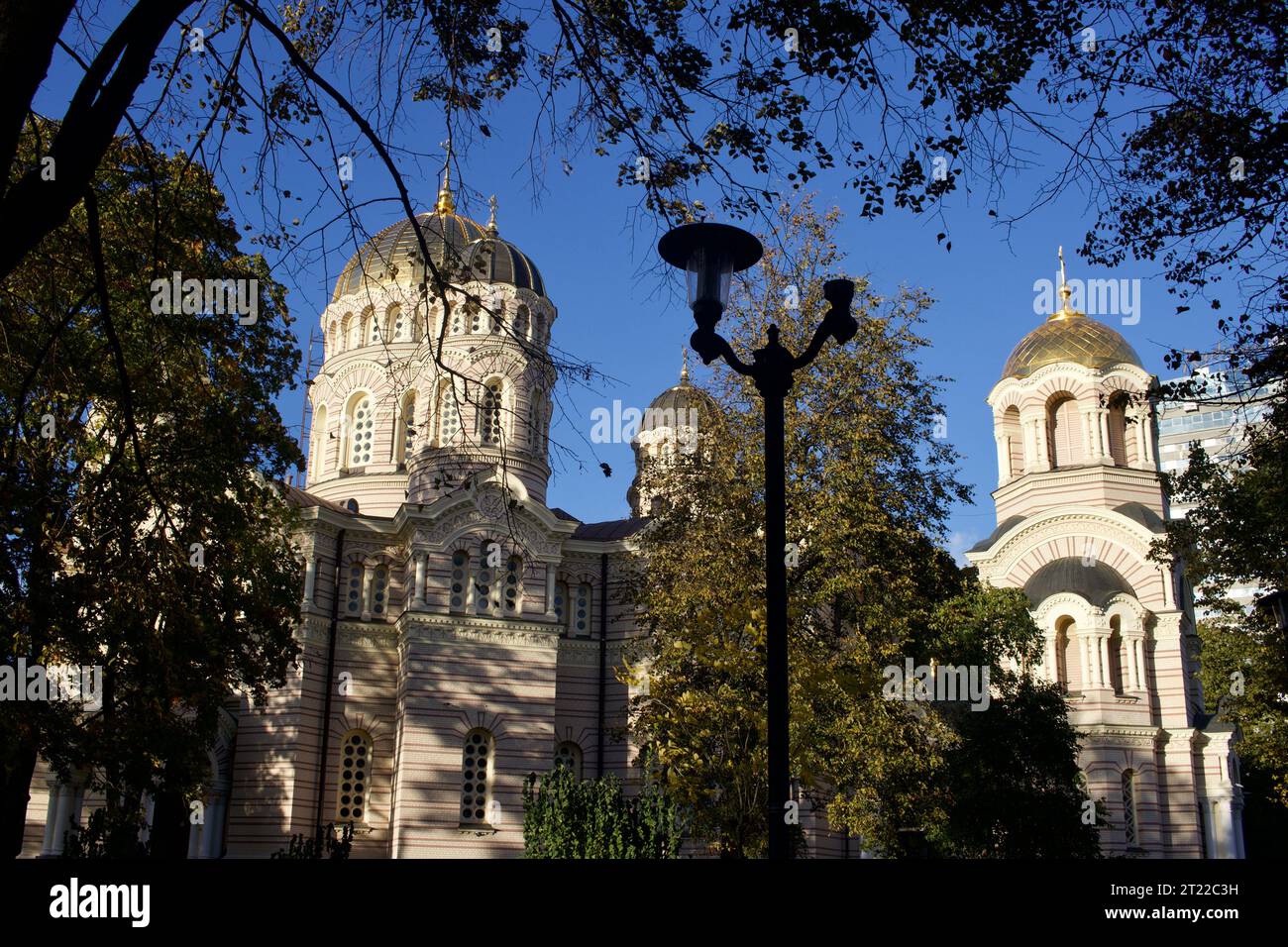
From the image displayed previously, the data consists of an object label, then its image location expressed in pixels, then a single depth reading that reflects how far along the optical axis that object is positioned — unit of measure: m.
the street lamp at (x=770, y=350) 7.44
